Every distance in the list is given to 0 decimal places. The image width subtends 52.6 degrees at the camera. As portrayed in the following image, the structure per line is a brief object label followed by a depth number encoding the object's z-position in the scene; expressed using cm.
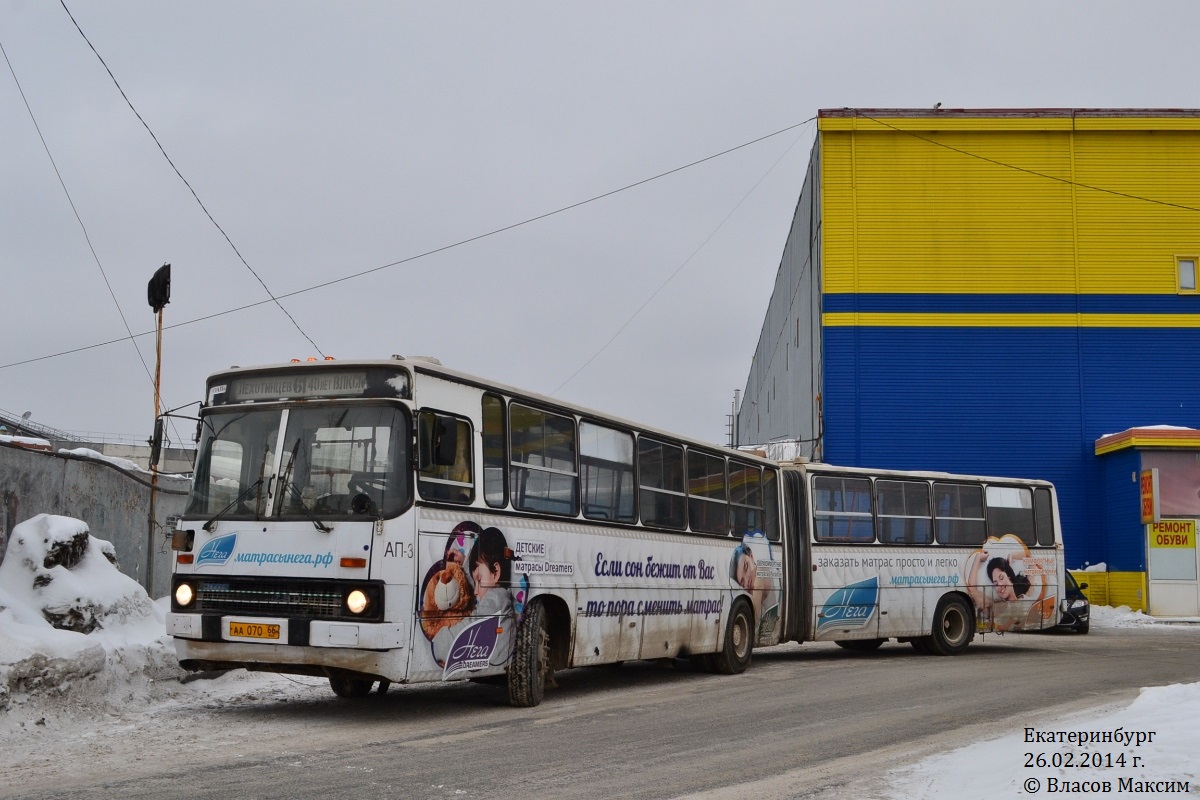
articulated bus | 992
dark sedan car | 2723
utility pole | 1459
